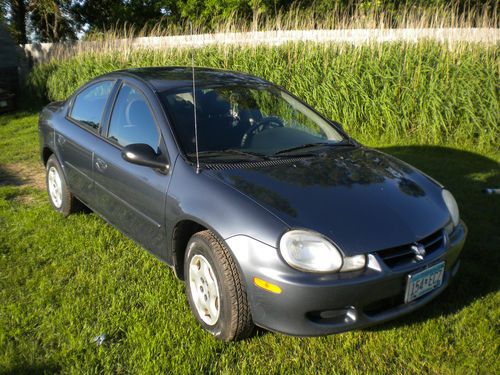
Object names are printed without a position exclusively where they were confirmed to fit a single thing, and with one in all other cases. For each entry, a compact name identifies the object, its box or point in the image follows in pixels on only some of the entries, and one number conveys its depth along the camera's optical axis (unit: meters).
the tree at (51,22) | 20.18
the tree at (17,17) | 21.28
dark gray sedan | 2.38
